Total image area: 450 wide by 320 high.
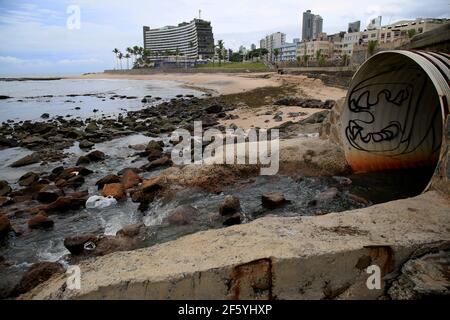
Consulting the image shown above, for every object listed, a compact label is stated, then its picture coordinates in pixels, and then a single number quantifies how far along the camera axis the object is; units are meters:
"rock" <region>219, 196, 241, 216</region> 7.03
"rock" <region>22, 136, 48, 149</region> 16.06
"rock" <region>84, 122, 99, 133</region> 19.17
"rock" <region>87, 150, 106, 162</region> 12.77
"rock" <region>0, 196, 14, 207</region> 8.68
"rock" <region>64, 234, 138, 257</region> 5.84
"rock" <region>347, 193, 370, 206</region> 7.27
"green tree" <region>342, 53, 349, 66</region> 54.75
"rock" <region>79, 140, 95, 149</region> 15.33
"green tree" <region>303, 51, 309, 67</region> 66.25
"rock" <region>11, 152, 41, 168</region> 12.75
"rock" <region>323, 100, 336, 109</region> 21.29
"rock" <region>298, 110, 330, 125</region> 15.88
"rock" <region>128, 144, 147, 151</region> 14.41
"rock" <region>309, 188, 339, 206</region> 7.33
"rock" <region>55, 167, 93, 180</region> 10.48
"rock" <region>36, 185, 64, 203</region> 8.70
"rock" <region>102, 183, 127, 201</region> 8.63
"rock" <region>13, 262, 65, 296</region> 4.64
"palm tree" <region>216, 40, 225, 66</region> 103.49
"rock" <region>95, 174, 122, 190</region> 9.63
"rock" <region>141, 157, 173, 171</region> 11.19
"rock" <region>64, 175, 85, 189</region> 9.78
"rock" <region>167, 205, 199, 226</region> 6.66
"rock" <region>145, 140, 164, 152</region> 13.51
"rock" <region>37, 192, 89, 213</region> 8.01
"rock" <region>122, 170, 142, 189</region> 9.35
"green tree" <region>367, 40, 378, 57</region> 37.64
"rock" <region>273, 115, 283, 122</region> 17.62
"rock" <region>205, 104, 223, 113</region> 23.54
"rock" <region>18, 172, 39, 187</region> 10.29
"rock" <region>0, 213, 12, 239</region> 6.71
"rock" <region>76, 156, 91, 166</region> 12.36
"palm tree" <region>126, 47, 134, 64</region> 124.94
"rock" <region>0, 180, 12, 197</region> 9.47
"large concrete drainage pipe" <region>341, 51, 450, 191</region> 8.18
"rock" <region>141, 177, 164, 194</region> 8.42
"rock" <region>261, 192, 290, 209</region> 7.36
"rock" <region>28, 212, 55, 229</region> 7.09
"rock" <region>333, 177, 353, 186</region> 8.53
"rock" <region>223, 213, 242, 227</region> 6.54
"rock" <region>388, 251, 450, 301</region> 3.24
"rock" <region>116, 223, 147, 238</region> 6.25
